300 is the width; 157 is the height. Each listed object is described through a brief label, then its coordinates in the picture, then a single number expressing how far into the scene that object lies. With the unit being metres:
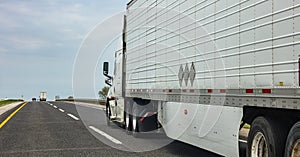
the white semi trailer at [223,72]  5.48
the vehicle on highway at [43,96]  98.62
